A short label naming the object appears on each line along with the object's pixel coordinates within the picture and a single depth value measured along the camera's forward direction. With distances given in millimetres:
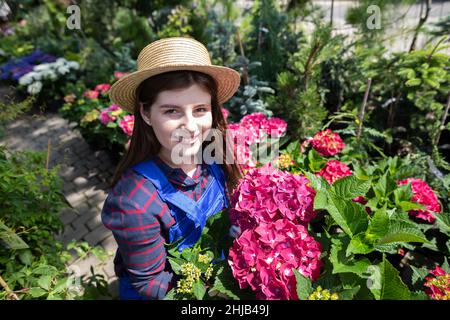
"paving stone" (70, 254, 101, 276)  2623
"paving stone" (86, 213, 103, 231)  3076
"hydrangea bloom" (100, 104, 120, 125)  3335
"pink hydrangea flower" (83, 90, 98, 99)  3795
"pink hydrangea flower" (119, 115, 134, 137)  2979
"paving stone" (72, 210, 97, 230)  3086
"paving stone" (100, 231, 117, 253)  2820
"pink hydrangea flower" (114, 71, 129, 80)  3800
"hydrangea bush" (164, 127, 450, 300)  800
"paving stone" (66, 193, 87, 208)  3353
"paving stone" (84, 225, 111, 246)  2914
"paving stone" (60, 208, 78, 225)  3119
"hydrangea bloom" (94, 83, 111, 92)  3887
